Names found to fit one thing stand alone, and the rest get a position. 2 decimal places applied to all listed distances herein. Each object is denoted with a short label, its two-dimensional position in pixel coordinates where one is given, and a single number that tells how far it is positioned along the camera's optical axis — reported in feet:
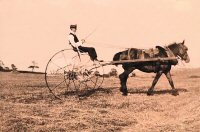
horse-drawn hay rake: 60.49
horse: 63.87
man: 59.47
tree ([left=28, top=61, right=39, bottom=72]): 145.36
